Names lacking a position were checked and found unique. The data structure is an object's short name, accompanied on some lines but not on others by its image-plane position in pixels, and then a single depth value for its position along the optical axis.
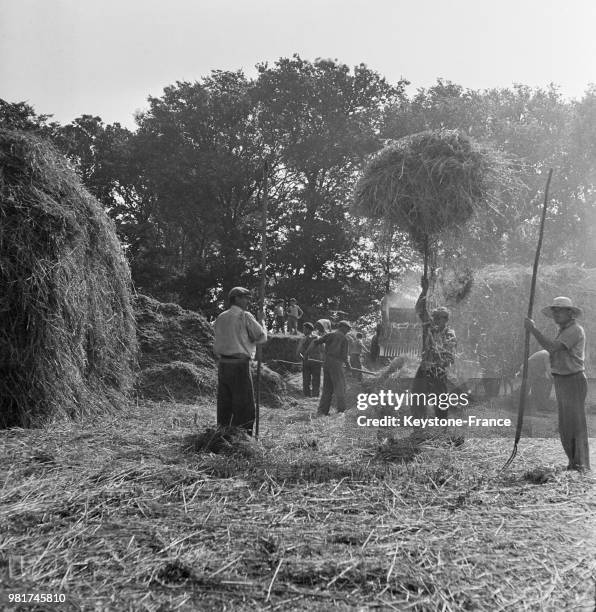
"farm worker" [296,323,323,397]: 13.78
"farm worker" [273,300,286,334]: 23.70
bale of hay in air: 8.37
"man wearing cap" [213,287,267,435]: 7.46
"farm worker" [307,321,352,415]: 10.82
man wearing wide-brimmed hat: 6.39
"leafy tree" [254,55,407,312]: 29.22
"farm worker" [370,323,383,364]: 17.58
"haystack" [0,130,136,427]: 7.94
